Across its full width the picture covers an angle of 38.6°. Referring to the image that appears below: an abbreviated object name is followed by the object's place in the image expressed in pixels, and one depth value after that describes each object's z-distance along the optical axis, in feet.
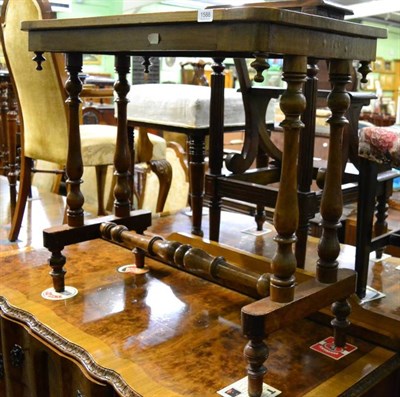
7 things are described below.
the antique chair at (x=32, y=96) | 6.31
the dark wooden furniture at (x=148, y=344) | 3.82
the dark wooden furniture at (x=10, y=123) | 8.17
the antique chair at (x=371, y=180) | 4.47
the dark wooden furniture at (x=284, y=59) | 3.28
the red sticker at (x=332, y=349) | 4.16
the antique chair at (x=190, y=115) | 6.87
